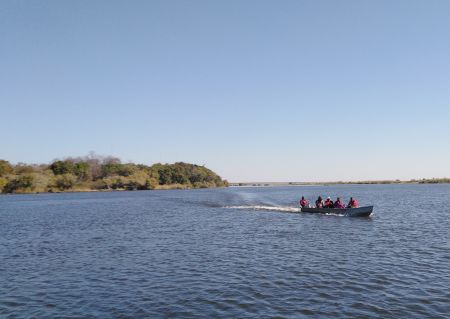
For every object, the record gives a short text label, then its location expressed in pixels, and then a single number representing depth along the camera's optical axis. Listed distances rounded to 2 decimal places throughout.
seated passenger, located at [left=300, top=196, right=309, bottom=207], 62.64
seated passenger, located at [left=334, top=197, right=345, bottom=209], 57.28
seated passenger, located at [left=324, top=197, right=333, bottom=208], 58.58
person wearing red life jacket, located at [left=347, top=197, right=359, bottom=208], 55.70
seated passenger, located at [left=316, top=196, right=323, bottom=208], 59.90
